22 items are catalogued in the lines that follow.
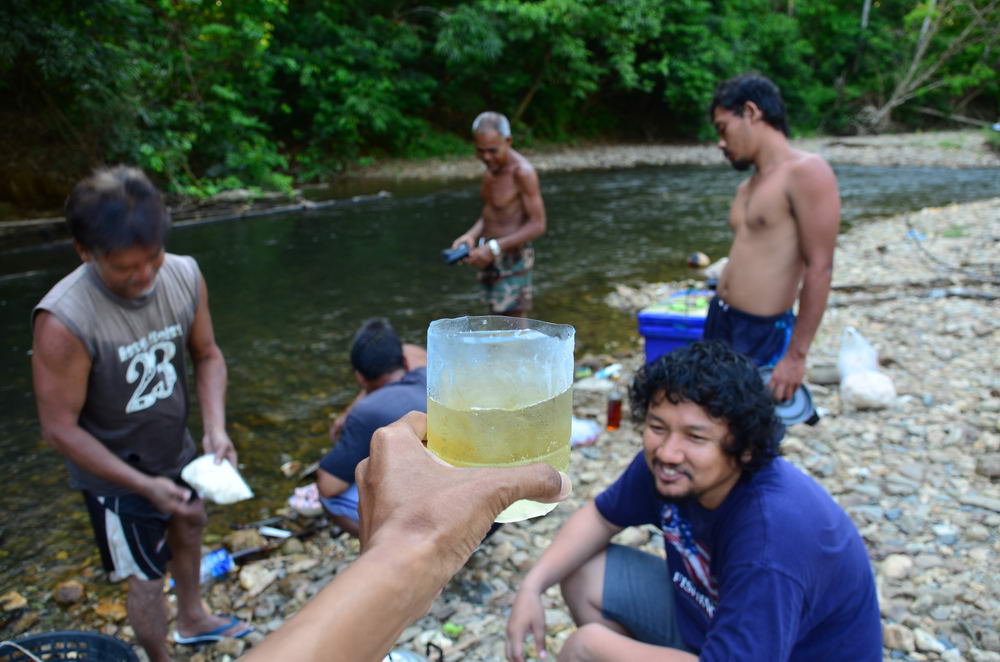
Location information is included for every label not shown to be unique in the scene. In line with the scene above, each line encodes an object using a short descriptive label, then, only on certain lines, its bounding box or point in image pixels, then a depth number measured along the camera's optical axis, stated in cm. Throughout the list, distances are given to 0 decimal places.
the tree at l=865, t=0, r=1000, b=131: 3100
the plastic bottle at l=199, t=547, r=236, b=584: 362
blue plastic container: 479
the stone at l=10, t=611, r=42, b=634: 337
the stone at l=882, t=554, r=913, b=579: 300
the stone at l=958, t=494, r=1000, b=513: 338
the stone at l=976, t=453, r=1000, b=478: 366
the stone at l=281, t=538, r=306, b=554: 380
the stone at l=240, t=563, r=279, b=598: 350
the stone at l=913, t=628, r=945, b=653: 256
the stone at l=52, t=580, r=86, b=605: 351
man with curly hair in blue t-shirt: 179
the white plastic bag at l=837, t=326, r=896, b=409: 465
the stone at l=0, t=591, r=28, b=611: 351
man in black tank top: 235
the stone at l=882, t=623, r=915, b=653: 259
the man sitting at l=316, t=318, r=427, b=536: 314
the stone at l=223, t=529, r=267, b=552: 387
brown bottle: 479
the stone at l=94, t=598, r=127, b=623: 338
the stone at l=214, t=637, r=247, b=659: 302
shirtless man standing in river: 581
